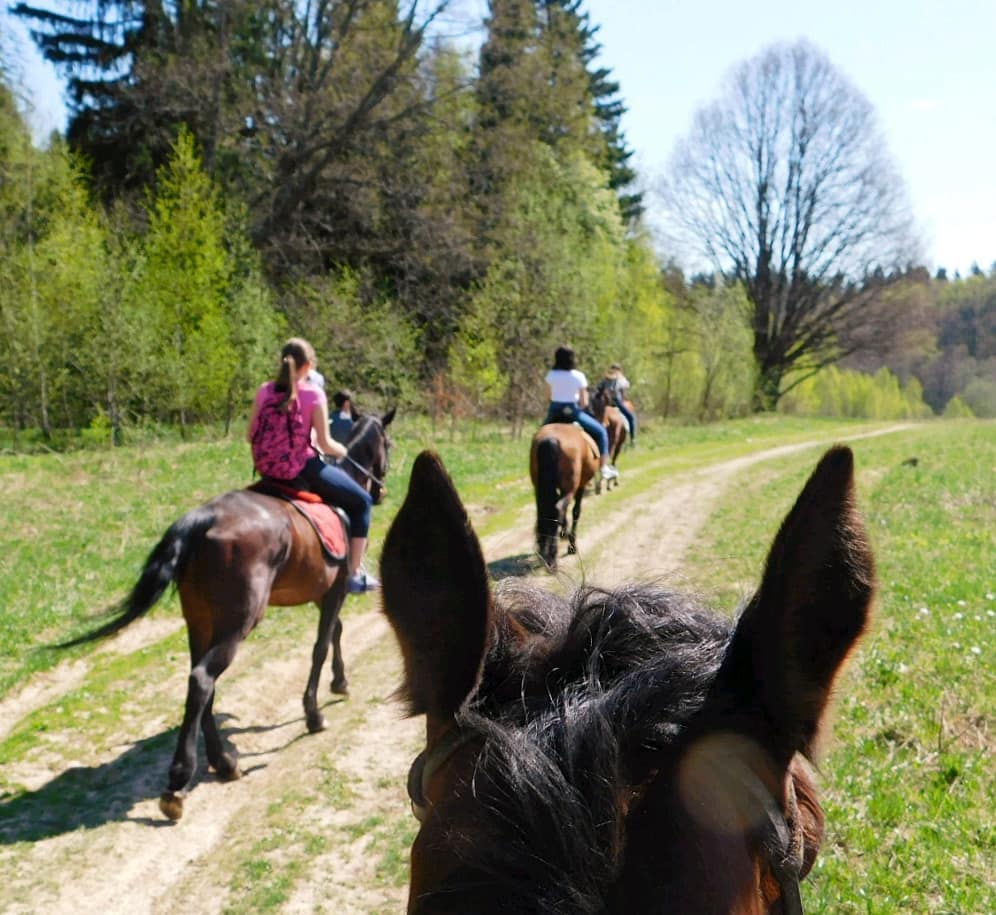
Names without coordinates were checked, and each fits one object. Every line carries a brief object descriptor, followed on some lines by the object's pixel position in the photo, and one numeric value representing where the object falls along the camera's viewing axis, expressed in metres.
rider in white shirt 11.45
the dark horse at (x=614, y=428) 17.94
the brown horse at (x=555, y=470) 10.11
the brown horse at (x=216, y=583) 5.07
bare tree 42.00
